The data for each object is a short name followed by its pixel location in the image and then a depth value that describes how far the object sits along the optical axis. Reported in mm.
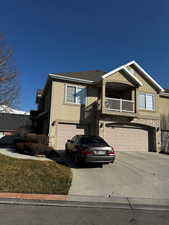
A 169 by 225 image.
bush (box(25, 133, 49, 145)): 13016
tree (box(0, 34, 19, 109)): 12688
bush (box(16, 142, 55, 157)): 11789
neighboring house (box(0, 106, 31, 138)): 27297
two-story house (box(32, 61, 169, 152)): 15516
